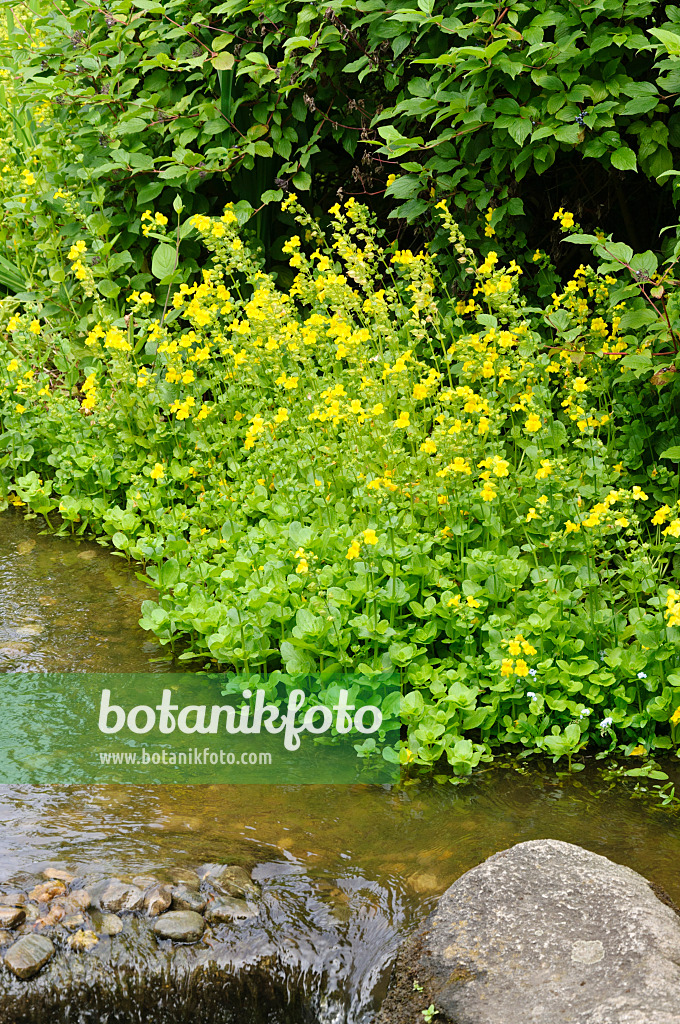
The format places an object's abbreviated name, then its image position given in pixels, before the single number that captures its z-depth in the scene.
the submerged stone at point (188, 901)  2.05
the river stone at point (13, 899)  2.02
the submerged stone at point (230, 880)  2.10
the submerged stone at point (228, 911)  2.04
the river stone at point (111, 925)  2.00
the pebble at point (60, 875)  2.09
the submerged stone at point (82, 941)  1.97
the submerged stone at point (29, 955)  1.93
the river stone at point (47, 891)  2.04
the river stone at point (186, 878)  2.09
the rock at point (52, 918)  1.99
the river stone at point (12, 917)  1.98
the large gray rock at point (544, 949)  1.80
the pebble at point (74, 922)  2.00
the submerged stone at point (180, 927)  2.00
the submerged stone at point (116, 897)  2.03
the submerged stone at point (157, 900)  2.03
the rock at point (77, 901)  2.02
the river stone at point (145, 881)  2.07
